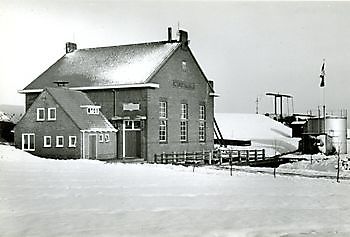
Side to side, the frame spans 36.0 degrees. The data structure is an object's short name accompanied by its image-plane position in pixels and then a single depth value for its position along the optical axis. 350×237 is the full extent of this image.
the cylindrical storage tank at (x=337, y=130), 33.53
